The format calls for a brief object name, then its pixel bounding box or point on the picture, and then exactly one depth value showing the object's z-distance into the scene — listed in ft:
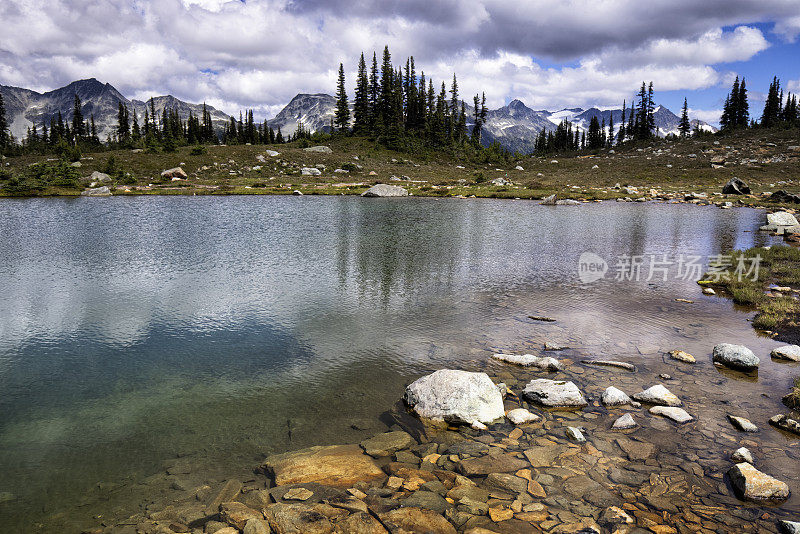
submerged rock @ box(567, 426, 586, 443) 25.46
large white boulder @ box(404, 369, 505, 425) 27.35
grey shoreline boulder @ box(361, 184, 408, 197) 196.75
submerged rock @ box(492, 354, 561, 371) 34.32
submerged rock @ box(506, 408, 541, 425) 27.30
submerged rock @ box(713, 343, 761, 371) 34.35
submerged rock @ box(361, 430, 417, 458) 24.55
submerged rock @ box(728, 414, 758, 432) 26.30
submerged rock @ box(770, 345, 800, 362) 36.27
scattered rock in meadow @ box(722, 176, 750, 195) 196.34
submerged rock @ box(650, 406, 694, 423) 27.43
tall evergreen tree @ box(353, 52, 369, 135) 406.41
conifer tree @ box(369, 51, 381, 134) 405.59
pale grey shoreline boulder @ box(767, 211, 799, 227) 108.17
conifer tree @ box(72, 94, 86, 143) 442.13
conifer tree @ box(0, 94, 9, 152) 396.37
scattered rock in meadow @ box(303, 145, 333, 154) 316.40
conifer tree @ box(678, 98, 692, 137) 473.26
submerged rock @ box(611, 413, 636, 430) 26.61
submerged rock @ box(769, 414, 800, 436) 26.25
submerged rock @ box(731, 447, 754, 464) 23.31
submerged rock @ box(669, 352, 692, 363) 36.13
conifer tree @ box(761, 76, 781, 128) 422.82
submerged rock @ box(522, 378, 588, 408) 29.12
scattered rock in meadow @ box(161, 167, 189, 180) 233.35
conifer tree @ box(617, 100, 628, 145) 487.74
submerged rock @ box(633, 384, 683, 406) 29.32
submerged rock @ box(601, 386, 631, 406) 29.35
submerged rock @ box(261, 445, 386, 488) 22.26
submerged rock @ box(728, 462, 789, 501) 20.75
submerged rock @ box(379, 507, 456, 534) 19.15
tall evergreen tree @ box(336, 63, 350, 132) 396.37
